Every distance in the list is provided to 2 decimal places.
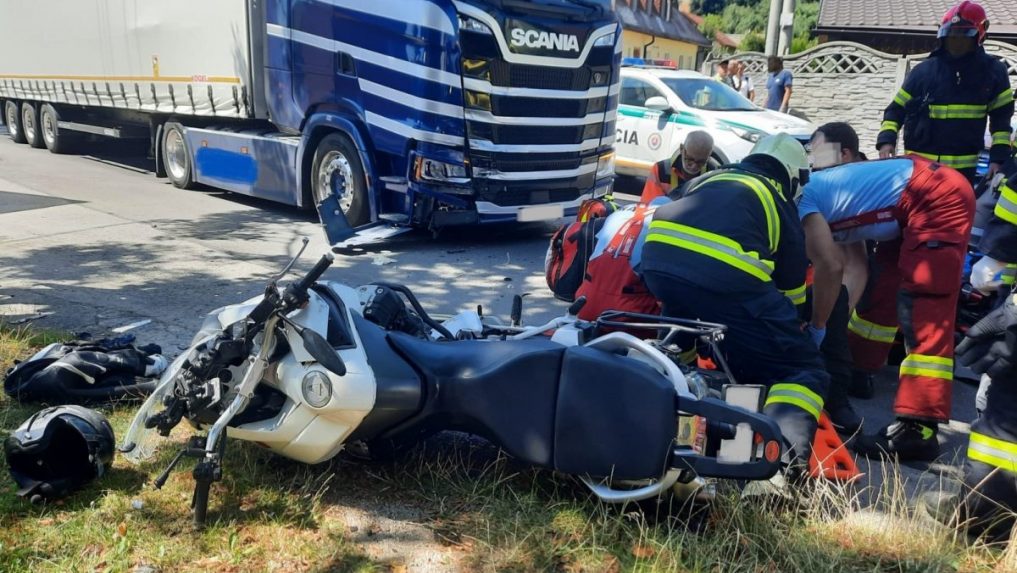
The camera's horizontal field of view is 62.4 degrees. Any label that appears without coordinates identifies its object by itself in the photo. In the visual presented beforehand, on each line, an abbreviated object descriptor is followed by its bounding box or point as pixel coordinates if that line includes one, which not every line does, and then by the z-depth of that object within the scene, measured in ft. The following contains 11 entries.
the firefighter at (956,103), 17.71
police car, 32.30
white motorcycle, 8.50
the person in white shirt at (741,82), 51.21
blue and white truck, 23.12
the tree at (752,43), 129.49
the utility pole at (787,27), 52.44
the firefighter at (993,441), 9.00
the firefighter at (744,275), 10.76
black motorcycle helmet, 9.55
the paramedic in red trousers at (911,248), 12.21
